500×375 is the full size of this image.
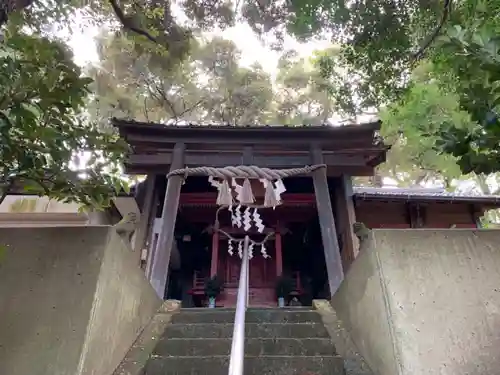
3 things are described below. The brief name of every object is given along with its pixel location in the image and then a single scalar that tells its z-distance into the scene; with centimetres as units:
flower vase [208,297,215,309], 850
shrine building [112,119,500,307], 707
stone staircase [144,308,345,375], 329
